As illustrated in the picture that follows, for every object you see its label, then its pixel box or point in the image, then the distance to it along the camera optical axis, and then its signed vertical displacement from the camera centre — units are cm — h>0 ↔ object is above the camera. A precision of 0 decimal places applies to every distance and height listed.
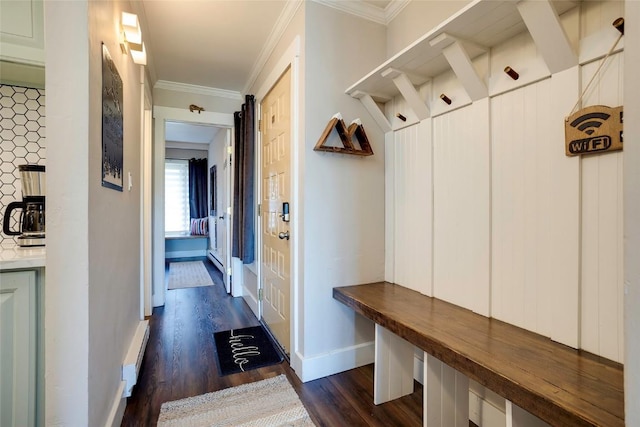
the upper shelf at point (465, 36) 110 +77
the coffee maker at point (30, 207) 126 +1
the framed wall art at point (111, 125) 122 +39
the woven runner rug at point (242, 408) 151 -108
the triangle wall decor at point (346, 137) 180 +47
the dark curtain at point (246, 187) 297 +25
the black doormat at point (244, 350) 204 -107
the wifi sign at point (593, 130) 95 +28
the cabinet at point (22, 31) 111 +69
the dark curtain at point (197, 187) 634 +52
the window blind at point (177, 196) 640 +33
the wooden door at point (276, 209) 218 +2
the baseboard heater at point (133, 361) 157 -86
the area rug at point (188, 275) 424 -105
